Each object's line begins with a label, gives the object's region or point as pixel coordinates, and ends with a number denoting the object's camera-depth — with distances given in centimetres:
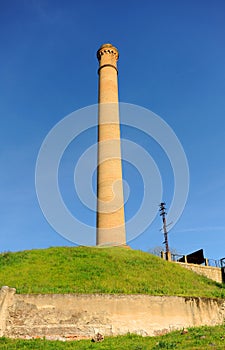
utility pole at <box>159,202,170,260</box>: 3944
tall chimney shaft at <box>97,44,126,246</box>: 2939
